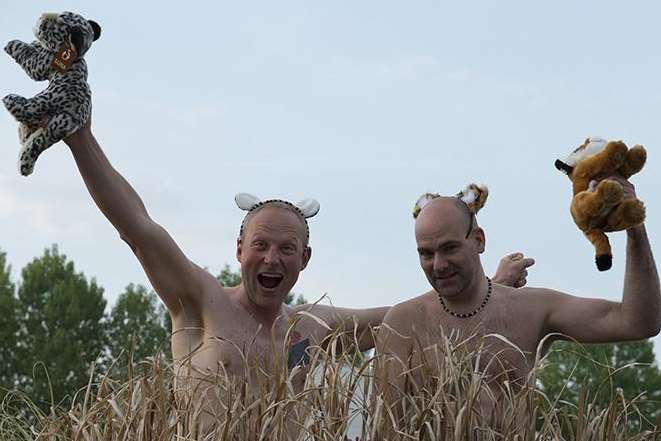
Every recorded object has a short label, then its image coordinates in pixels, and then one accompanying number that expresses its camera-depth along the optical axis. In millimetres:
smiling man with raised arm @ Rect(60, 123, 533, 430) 3615
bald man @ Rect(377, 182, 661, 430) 3496
